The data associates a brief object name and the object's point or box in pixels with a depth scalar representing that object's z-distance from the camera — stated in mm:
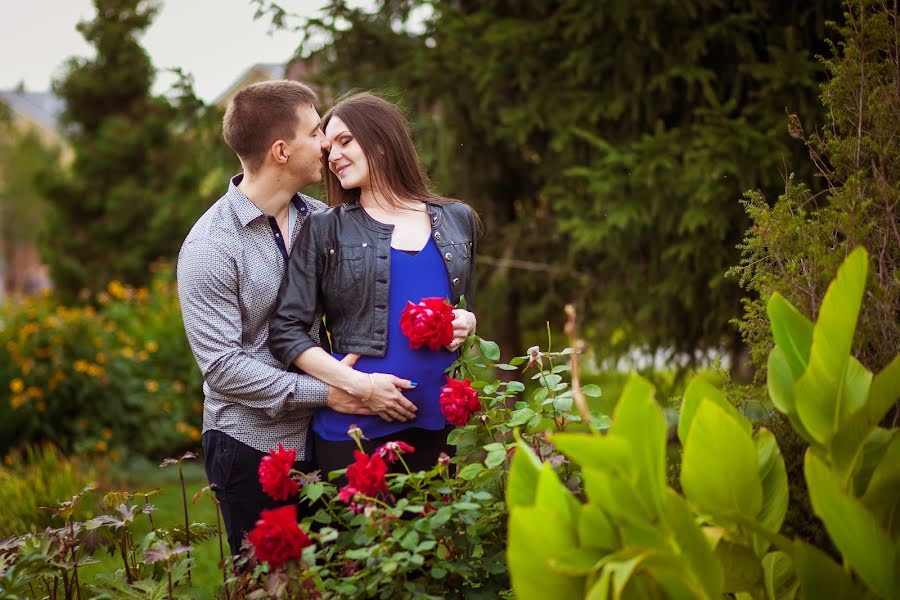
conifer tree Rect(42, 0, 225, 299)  14289
